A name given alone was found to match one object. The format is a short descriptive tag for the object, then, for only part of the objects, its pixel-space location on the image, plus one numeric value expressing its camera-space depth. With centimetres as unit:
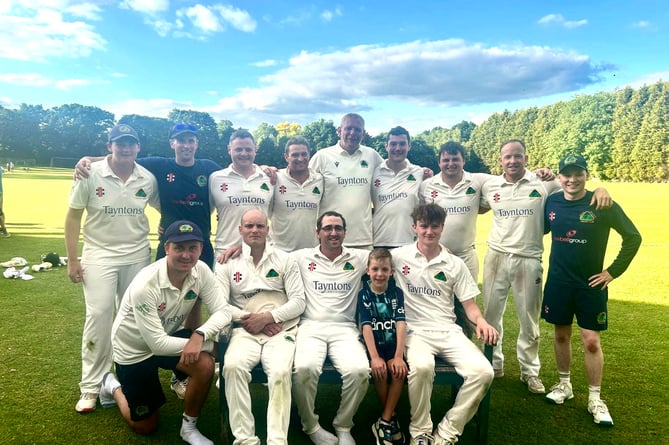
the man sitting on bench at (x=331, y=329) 363
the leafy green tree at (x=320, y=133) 5796
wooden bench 368
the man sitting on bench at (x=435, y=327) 361
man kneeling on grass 364
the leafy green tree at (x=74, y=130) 6762
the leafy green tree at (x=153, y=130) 6044
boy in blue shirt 365
